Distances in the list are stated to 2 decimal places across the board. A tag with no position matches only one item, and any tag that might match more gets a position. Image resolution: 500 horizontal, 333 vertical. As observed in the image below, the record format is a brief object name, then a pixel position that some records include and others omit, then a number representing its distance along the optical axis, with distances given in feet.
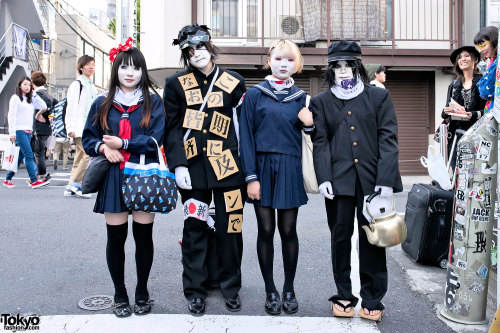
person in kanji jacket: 11.41
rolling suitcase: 13.98
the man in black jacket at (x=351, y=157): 10.75
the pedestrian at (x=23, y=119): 27.45
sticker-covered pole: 10.51
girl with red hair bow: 10.57
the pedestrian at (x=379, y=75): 23.17
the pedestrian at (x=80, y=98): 23.45
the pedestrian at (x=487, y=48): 12.12
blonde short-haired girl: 11.09
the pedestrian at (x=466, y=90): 16.28
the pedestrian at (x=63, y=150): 45.93
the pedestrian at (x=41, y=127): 30.55
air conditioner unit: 43.65
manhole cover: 11.32
